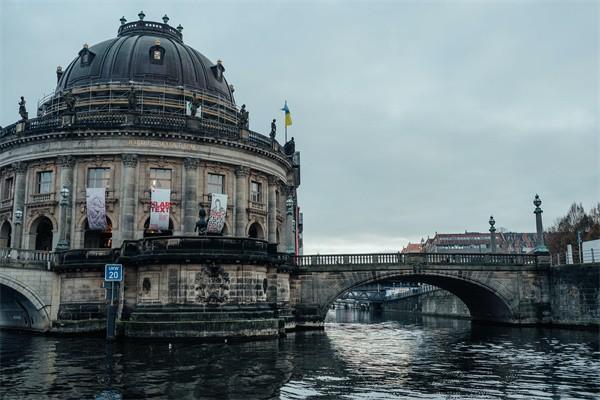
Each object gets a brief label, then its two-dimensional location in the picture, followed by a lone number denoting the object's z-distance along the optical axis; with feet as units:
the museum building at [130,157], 148.66
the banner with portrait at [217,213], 151.43
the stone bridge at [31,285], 117.60
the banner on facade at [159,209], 147.43
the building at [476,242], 479.41
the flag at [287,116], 193.59
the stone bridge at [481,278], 154.81
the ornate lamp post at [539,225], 164.58
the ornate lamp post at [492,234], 182.82
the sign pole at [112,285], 104.01
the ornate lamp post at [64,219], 131.55
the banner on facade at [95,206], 144.55
